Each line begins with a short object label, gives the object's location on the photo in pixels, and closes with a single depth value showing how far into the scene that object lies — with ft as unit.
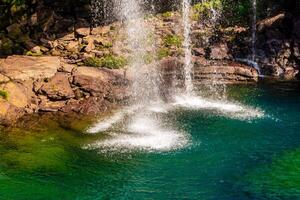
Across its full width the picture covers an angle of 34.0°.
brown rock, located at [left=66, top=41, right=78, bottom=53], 111.65
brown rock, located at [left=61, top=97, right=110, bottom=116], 91.01
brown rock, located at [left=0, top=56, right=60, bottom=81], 98.17
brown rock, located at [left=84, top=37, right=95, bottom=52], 110.83
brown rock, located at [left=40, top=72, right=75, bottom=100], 95.20
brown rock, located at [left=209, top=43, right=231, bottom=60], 114.32
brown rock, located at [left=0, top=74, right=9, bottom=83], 95.03
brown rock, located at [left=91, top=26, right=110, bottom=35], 116.57
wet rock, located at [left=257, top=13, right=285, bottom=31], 116.46
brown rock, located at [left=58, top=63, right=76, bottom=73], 102.47
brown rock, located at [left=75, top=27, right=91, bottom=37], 115.55
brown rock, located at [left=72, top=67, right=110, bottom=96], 97.71
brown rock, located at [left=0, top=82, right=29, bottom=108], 91.91
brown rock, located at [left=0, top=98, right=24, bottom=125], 87.18
